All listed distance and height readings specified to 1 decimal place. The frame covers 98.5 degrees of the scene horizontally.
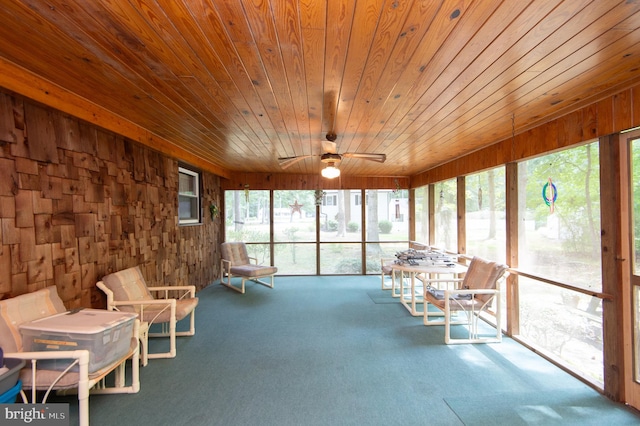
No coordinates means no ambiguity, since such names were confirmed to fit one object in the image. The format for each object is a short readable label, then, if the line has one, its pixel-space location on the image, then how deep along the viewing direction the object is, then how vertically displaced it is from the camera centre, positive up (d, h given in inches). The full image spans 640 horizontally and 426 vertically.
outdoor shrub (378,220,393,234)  264.8 -9.6
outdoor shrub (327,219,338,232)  262.5 -8.2
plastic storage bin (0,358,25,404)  56.7 -34.6
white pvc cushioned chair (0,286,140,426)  65.4 -34.1
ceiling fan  118.7 +26.3
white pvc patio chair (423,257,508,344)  124.1 -39.3
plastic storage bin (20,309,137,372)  68.5 -30.0
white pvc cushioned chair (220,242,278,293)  204.8 -39.0
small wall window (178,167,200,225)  183.8 +14.9
